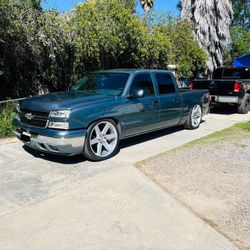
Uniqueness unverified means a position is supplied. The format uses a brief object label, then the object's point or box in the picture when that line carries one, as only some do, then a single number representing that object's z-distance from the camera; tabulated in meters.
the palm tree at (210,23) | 19.08
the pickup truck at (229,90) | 10.84
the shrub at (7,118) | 7.08
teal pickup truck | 5.00
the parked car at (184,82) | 12.66
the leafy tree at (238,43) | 24.90
